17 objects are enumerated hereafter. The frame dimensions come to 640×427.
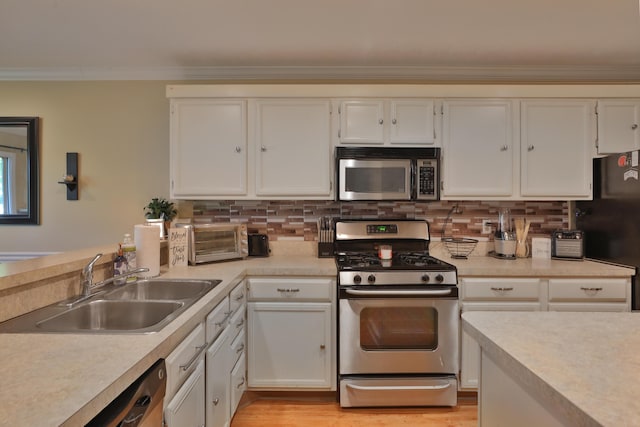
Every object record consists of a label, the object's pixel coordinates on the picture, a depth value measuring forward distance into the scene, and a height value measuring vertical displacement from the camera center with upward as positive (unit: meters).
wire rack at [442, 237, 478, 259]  2.43 -0.27
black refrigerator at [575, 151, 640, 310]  1.95 -0.01
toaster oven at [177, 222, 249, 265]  2.06 -0.21
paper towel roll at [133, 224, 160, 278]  1.67 -0.19
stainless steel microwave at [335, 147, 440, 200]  2.23 +0.27
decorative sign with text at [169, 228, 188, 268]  1.97 -0.22
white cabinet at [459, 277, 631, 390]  1.97 -0.54
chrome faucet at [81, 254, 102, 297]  1.33 -0.28
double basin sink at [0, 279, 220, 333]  1.04 -0.39
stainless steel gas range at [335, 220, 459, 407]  1.92 -0.77
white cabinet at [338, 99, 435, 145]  2.25 +0.69
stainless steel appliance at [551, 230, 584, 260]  2.27 -0.23
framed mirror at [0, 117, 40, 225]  2.55 +0.35
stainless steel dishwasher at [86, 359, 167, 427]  0.67 -0.46
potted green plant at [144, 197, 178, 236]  2.46 +0.01
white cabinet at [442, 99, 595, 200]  2.25 +0.47
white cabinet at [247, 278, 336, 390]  1.99 -0.84
